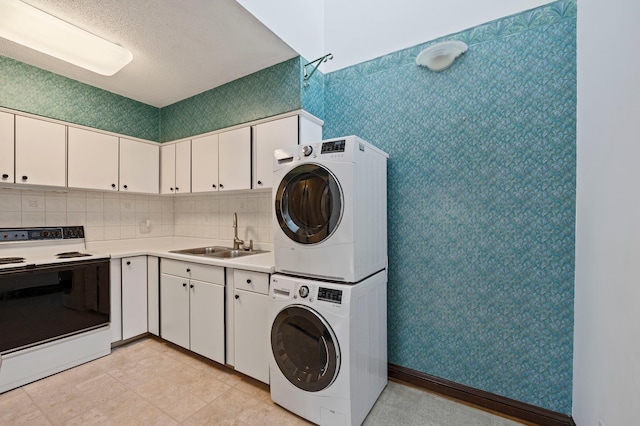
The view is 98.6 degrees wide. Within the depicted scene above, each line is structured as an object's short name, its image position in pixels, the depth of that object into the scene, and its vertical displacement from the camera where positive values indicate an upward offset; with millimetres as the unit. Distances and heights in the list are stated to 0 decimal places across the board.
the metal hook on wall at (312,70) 2312 +1231
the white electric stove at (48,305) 2008 -747
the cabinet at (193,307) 2215 -830
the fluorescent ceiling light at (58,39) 1735 +1217
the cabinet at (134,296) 2594 -816
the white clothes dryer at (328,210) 1604 +10
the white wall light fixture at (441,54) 1871 +1108
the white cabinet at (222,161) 2570 +501
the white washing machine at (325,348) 1547 -822
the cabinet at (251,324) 1957 -822
